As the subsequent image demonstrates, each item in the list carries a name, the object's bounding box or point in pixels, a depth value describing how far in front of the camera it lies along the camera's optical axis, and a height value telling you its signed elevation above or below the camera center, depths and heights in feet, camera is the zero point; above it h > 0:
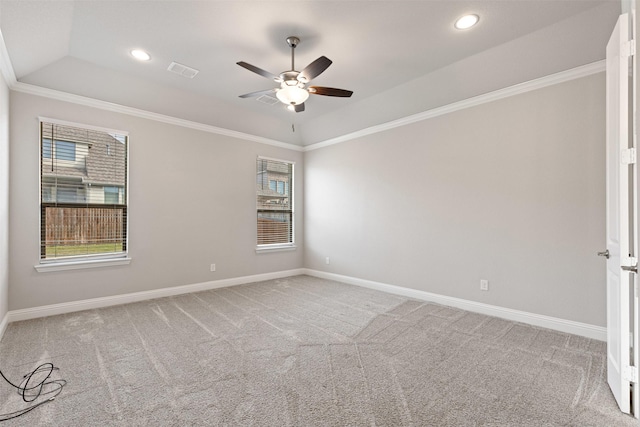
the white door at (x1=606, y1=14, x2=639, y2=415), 5.99 -0.13
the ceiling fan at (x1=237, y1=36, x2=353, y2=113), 8.77 +4.34
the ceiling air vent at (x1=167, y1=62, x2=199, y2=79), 11.66 +6.04
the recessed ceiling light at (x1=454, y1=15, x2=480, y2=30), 8.87 +6.05
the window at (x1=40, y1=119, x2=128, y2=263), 12.01 +0.95
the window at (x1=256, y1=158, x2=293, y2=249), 18.83 +0.73
